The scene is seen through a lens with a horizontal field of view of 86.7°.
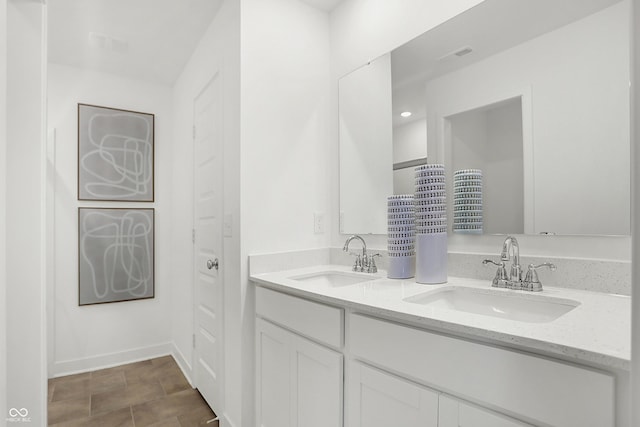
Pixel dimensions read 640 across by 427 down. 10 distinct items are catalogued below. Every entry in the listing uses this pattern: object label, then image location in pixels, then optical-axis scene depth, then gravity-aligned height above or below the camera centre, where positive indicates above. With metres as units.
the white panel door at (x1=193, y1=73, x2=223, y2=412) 2.05 -0.17
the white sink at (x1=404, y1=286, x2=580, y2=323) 1.08 -0.31
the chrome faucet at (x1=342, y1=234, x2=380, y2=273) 1.73 -0.24
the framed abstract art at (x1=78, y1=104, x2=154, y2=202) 2.78 +0.54
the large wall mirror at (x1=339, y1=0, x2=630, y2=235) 1.10 +0.41
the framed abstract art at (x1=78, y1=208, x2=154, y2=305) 2.77 -0.32
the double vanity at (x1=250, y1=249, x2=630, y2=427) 0.70 -0.37
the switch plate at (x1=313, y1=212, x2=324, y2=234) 2.03 -0.04
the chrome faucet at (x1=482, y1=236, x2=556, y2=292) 1.17 -0.21
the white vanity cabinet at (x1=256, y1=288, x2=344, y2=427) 1.22 -0.60
